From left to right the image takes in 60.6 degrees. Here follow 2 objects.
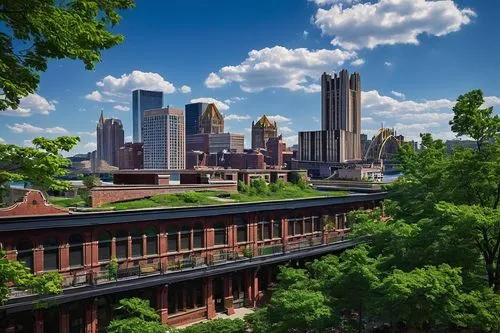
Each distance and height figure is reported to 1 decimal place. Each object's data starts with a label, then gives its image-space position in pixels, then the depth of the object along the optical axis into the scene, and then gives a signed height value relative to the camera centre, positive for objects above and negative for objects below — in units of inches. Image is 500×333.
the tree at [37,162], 381.4 +0.8
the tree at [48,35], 349.7 +110.1
